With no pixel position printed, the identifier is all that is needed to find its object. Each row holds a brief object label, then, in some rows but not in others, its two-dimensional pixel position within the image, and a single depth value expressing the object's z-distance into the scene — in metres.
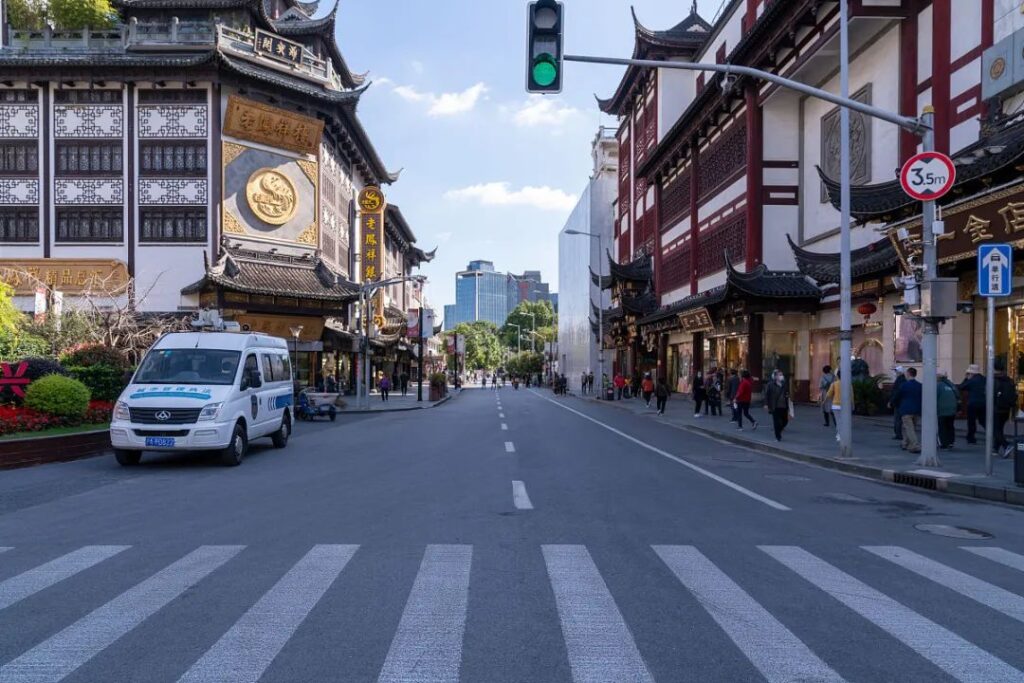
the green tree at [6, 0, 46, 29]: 45.38
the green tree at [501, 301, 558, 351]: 139.25
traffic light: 9.73
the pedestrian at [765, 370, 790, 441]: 18.02
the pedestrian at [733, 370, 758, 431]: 21.55
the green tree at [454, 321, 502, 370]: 135.38
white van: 12.70
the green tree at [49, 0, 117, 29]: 43.78
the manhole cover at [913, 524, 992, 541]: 8.17
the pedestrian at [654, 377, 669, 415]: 30.27
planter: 13.22
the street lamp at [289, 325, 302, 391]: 37.07
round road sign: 12.45
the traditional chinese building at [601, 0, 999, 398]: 18.67
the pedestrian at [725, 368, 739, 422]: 23.05
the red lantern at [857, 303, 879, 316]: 24.39
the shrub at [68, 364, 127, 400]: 17.80
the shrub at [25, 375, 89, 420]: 15.27
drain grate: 11.77
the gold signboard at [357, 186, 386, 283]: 49.75
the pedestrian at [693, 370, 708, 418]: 28.06
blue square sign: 11.76
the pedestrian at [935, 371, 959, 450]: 15.26
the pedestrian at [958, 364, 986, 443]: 15.24
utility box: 12.45
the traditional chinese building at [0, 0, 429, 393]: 38.25
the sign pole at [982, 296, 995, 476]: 11.55
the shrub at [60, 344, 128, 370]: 18.80
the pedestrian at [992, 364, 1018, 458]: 14.52
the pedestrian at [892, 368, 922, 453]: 14.99
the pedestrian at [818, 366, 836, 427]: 21.66
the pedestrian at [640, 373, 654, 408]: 34.81
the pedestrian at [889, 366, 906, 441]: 16.22
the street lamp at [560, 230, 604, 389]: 47.25
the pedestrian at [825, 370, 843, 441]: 17.67
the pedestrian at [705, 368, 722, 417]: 28.45
